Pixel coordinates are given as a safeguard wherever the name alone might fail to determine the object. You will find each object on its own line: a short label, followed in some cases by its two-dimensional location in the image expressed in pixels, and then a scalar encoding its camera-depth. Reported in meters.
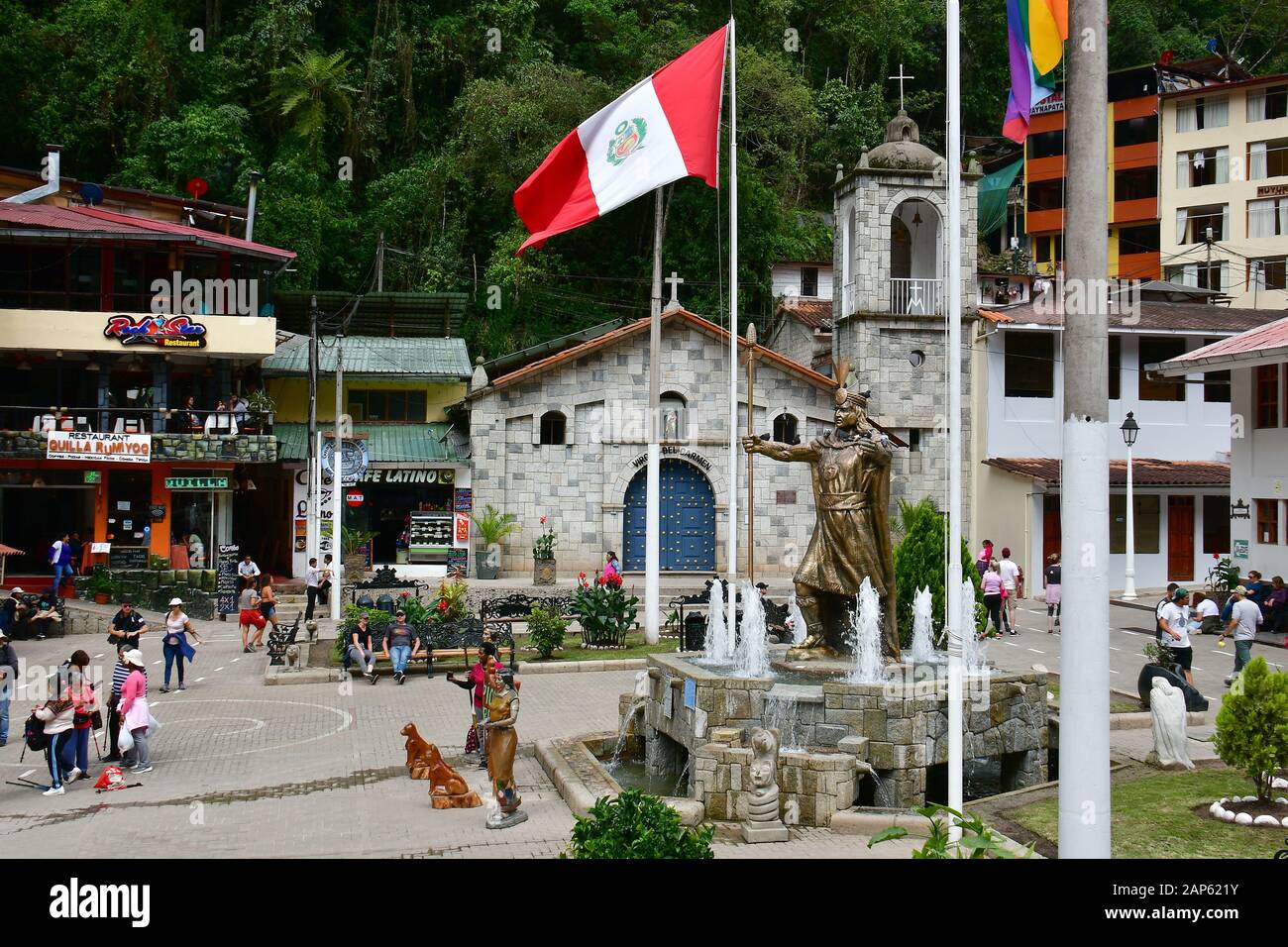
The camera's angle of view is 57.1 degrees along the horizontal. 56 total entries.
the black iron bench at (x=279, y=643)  22.88
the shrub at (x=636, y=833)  9.03
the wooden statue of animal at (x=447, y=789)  13.49
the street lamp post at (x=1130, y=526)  30.34
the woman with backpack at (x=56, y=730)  14.68
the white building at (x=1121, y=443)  34.44
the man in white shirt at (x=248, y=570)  30.95
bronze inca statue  15.75
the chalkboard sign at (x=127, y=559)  32.62
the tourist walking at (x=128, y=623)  20.09
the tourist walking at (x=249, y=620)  25.36
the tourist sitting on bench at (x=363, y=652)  22.33
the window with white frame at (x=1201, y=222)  52.47
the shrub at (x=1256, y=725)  11.34
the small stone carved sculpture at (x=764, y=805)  11.87
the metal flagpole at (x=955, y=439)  10.55
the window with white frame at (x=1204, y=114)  51.59
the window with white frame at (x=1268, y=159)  50.12
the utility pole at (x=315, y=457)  30.65
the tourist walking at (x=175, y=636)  21.00
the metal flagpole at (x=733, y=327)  20.05
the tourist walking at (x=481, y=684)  15.47
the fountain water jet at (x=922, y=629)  17.22
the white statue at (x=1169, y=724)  13.84
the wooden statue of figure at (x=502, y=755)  12.78
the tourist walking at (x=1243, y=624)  19.58
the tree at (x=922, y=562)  22.25
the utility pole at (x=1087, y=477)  7.22
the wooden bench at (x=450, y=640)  23.33
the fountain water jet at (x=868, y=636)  15.02
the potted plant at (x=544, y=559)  33.75
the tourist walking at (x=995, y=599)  26.27
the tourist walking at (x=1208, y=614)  21.72
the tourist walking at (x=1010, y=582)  27.08
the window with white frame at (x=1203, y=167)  52.00
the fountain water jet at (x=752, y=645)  15.94
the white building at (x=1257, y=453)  27.83
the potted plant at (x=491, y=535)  34.66
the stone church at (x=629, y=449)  35.81
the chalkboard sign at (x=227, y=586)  30.38
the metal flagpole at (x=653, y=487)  25.03
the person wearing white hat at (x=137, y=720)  15.46
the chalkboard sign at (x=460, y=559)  35.28
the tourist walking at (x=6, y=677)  16.77
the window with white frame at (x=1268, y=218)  50.53
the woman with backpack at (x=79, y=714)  14.95
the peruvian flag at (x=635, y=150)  19.97
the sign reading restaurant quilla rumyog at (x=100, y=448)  32.84
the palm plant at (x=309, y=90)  44.69
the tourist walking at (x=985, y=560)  28.36
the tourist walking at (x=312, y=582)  27.25
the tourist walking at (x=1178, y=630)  17.75
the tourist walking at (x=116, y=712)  15.97
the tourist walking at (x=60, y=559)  30.58
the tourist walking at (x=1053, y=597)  26.77
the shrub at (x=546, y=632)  23.41
